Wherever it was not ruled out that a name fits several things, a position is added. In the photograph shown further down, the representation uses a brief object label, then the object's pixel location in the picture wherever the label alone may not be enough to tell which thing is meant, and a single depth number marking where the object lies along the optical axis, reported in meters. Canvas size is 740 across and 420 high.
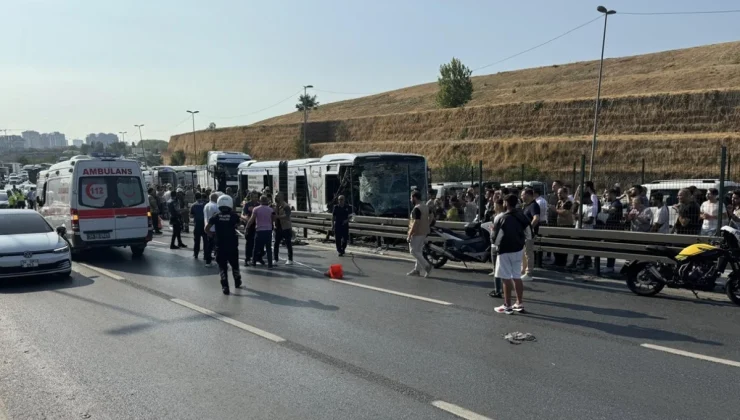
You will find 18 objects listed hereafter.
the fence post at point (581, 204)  13.40
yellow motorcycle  9.54
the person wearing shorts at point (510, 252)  9.20
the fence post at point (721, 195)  11.23
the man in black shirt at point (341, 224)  16.47
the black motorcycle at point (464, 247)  13.34
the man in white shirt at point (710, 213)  11.77
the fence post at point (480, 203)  15.68
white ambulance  15.32
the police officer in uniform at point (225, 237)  11.03
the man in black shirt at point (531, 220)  12.11
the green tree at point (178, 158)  98.16
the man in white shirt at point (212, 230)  14.81
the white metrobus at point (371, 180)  19.36
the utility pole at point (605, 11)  31.80
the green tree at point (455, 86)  79.56
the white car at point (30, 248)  11.76
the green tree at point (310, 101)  99.00
